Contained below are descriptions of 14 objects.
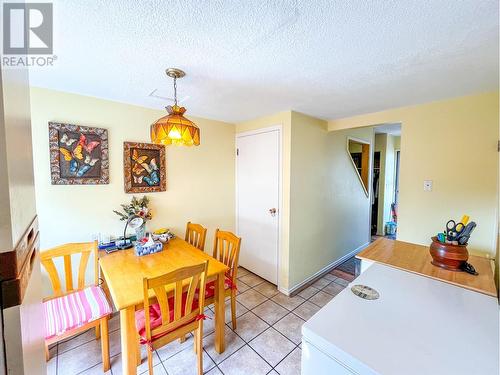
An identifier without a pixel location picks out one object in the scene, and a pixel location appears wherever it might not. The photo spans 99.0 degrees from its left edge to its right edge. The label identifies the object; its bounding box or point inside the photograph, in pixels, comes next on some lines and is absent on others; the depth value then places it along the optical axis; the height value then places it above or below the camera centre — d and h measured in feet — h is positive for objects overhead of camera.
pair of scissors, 4.53 -1.17
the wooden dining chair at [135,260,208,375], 4.11 -3.04
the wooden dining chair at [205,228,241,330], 5.96 -2.61
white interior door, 8.74 -1.01
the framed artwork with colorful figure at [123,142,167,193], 7.31 +0.31
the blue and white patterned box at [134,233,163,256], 6.27 -2.11
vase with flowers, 7.14 -1.21
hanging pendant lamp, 4.53 +1.00
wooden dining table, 4.29 -2.37
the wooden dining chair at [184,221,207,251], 7.23 -2.09
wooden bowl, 4.43 -1.63
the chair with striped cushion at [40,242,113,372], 4.66 -3.11
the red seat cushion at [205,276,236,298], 5.80 -3.14
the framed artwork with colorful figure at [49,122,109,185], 6.09 +0.64
